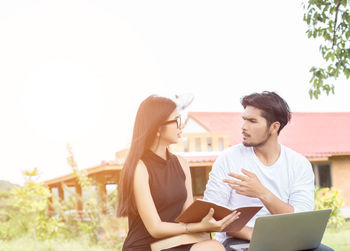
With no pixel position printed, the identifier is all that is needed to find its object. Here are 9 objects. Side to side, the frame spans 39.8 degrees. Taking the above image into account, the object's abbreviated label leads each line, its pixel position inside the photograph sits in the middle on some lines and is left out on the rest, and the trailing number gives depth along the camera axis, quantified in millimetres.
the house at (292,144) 13008
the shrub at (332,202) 11545
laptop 2604
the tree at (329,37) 6326
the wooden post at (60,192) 16237
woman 2602
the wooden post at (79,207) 9484
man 3229
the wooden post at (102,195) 9273
